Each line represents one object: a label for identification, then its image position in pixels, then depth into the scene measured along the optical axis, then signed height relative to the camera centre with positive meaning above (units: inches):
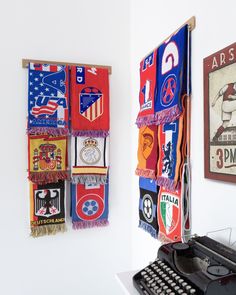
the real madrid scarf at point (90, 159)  72.1 -4.0
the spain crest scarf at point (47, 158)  69.2 -3.6
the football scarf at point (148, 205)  61.5 -14.4
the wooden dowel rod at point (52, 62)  69.7 +21.4
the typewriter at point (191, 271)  29.2 -15.2
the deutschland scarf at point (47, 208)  70.2 -16.6
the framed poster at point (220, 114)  39.6 +4.5
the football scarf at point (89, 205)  73.5 -16.6
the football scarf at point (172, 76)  50.1 +13.1
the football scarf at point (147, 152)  60.6 -1.8
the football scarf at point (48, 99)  69.0 +11.5
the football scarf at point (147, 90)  60.6 +12.6
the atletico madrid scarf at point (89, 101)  71.8 +11.4
